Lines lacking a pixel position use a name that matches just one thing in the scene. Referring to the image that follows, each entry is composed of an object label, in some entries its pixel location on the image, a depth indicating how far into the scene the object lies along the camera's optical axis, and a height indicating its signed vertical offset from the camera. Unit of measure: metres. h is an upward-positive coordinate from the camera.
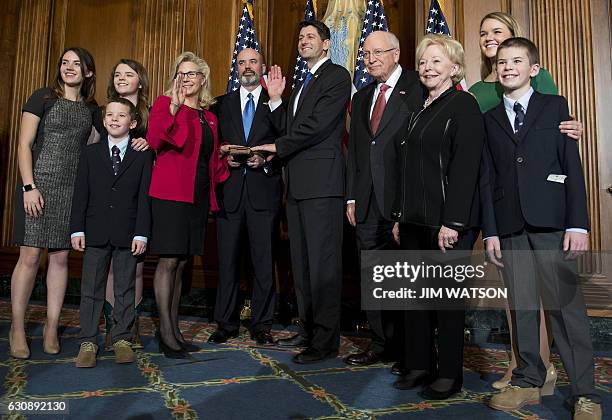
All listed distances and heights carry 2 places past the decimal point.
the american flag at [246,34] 4.27 +1.90
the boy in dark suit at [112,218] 2.47 +0.17
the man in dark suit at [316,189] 2.59 +0.35
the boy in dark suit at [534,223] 1.73 +0.12
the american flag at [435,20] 3.74 +1.79
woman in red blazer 2.51 +0.32
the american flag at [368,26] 3.89 +1.84
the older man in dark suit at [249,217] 3.02 +0.22
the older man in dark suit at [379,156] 2.46 +0.50
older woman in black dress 1.93 +0.27
